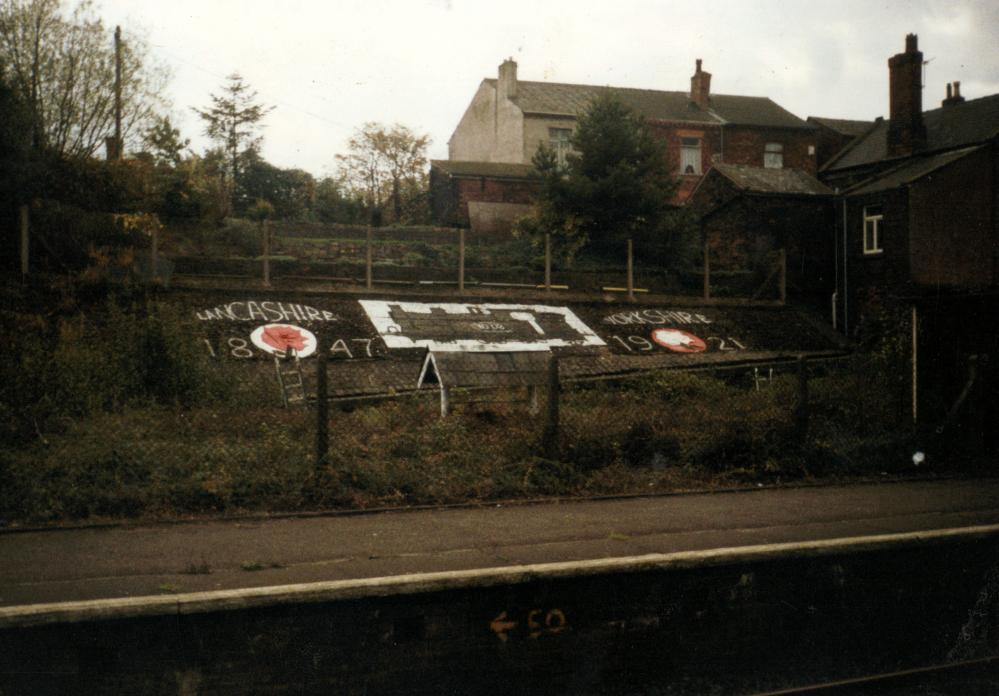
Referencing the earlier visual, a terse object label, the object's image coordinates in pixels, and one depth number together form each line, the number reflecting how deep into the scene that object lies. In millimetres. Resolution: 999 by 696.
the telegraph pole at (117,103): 23859
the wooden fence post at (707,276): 27078
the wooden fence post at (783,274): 28203
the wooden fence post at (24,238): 18547
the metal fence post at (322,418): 9086
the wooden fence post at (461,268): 24469
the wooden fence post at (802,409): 11641
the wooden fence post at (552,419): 10320
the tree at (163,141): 26438
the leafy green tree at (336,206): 40875
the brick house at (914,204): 25875
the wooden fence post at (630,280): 26203
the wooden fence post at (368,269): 23359
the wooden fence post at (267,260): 22250
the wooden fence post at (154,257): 20172
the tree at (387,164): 50688
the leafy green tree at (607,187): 31094
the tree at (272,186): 41812
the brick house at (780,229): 30125
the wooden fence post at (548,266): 24984
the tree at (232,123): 43562
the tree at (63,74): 21781
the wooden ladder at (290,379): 14805
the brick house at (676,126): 44625
